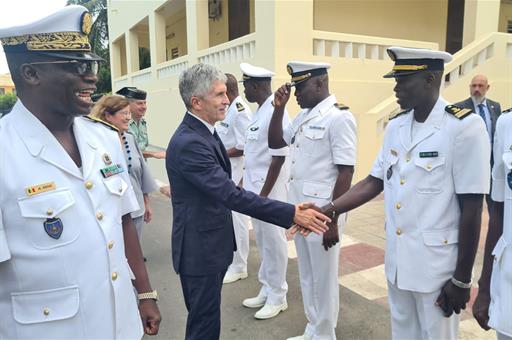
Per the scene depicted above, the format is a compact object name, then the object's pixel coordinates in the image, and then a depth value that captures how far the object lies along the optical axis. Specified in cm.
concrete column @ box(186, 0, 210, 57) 1046
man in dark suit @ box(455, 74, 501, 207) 559
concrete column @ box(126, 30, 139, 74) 1784
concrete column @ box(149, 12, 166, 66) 1385
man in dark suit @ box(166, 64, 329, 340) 234
